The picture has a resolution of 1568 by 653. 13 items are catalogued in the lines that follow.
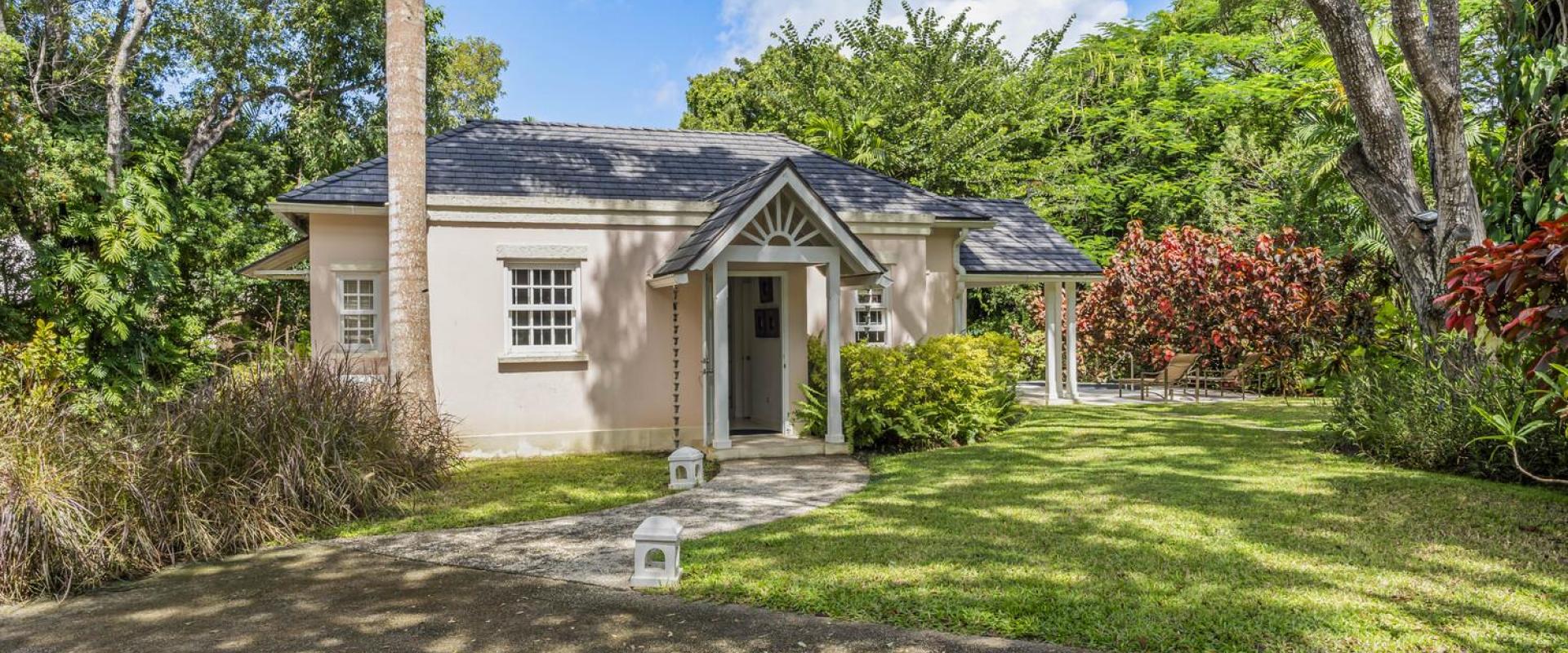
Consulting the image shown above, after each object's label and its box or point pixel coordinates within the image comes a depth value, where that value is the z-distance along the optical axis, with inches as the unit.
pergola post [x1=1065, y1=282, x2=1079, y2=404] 728.3
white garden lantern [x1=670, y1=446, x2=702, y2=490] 383.2
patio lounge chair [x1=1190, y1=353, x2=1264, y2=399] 730.8
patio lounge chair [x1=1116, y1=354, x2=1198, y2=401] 715.4
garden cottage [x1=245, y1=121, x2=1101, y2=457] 483.2
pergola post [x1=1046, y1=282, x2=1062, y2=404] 720.3
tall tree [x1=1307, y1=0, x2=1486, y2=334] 382.9
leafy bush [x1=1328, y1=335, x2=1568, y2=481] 341.1
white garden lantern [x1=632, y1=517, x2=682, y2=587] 231.6
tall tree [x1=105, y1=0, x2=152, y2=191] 712.4
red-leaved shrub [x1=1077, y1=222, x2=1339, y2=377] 717.3
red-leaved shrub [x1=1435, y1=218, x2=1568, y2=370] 193.2
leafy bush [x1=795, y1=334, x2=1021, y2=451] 484.7
